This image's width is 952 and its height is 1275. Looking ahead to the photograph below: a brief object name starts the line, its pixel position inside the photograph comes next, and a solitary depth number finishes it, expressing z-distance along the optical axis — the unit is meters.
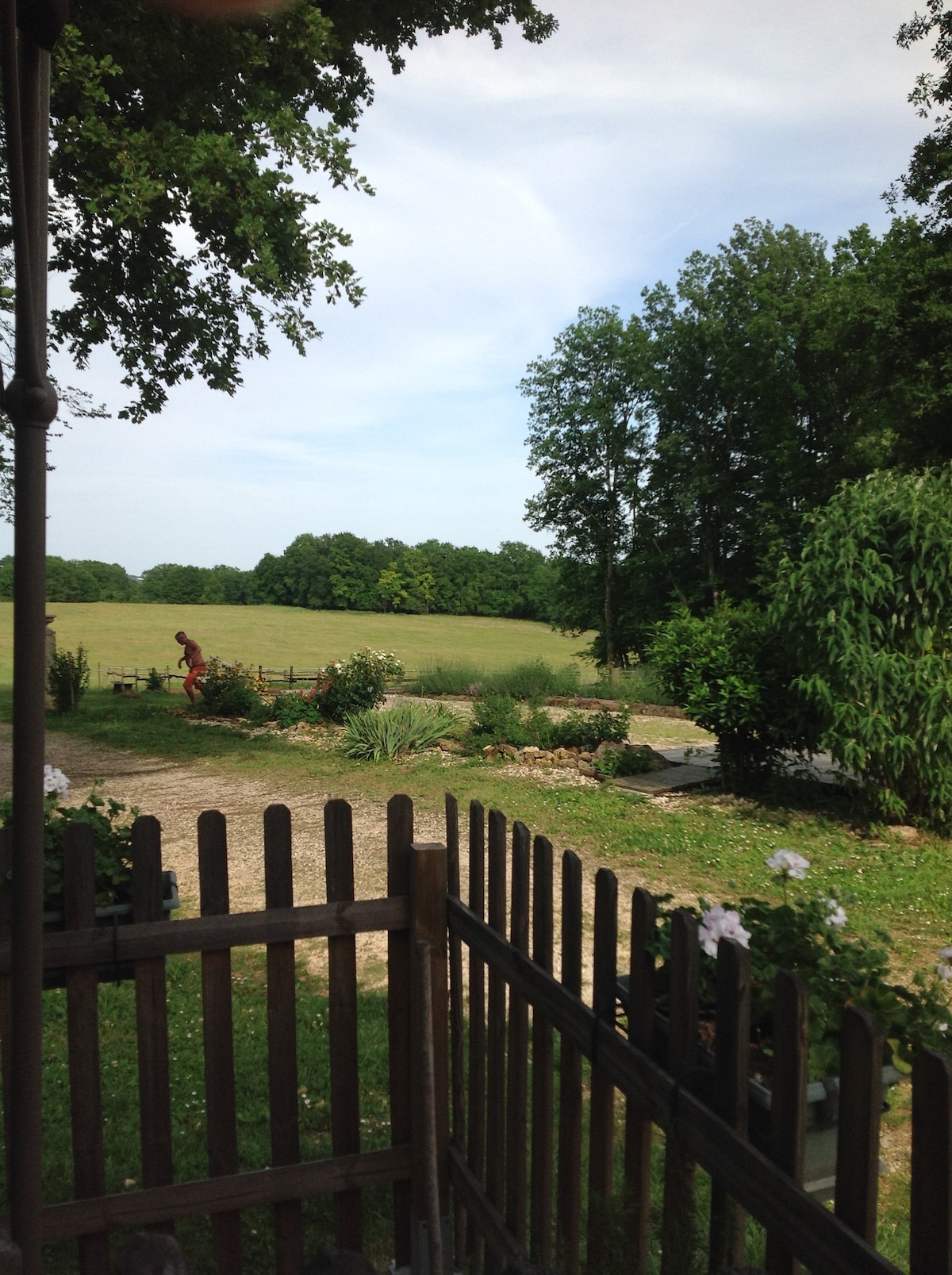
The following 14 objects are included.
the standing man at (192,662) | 19.34
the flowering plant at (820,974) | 1.95
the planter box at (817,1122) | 1.62
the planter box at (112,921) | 2.26
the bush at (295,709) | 16.39
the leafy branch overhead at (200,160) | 9.05
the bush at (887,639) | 7.91
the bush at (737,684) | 9.37
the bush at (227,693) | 18.03
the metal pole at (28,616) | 1.06
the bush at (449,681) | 22.45
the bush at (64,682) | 18.92
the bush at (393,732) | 12.93
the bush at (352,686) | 16.34
